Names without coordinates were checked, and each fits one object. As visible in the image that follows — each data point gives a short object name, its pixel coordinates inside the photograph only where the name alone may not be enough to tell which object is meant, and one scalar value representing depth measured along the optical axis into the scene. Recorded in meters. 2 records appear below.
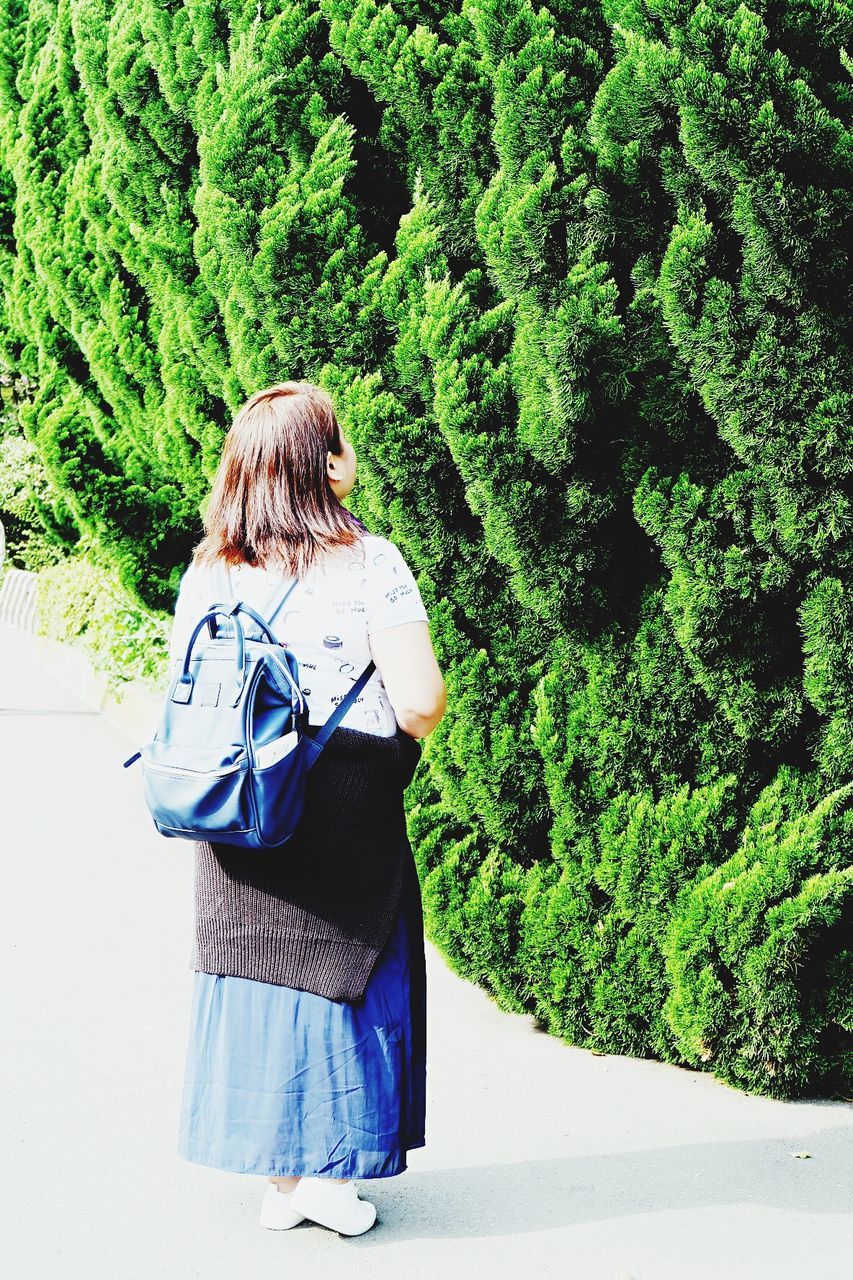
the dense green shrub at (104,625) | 10.78
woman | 3.01
